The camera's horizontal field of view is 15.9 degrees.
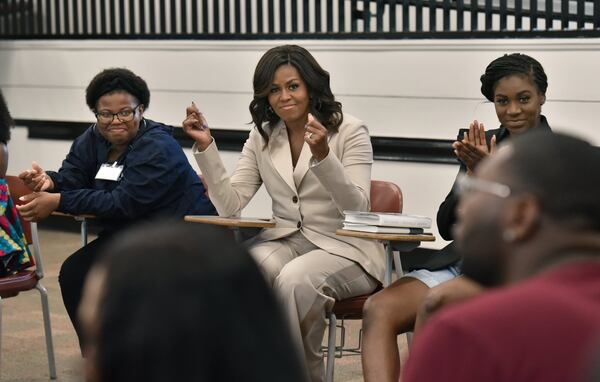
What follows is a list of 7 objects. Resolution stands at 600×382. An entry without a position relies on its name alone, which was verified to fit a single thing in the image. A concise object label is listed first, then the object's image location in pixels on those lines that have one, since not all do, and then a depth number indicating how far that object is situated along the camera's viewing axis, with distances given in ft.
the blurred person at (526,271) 8.21
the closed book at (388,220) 23.87
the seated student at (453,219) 22.59
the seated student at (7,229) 27.82
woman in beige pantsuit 24.77
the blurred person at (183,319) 6.55
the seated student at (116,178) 27.52
